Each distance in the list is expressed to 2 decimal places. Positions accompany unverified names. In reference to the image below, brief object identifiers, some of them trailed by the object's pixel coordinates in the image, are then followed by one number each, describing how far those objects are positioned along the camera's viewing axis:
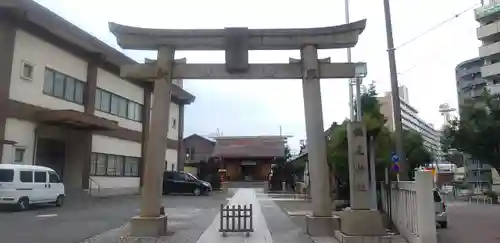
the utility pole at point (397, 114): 14.53
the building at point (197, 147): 67.75
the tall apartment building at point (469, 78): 60.47
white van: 18.55
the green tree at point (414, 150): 23.69
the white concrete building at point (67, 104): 21.75
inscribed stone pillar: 11.92
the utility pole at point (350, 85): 18.67
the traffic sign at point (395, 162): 15.00
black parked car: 34.72
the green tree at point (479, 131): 29.95
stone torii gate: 12.80
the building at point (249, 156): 53.44
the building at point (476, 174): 50.46
